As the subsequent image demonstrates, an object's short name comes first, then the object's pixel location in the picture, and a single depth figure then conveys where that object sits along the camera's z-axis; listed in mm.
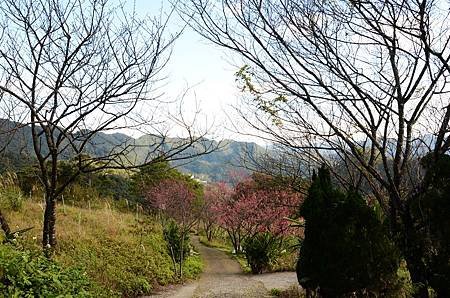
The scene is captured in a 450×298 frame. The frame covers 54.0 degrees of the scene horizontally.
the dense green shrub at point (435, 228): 4766
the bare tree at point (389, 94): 4680
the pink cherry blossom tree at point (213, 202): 22173
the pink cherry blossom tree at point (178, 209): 13779
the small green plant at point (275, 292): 10344
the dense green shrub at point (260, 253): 15281
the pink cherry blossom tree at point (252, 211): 16406
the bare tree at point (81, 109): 5879
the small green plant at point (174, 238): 14176
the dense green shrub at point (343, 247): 6328
